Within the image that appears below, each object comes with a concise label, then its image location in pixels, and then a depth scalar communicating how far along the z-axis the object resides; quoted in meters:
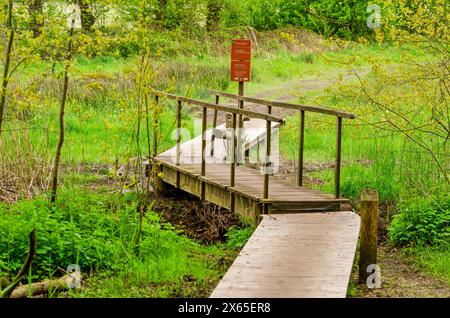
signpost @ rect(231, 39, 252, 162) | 16.95
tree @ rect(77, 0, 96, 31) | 30.09
